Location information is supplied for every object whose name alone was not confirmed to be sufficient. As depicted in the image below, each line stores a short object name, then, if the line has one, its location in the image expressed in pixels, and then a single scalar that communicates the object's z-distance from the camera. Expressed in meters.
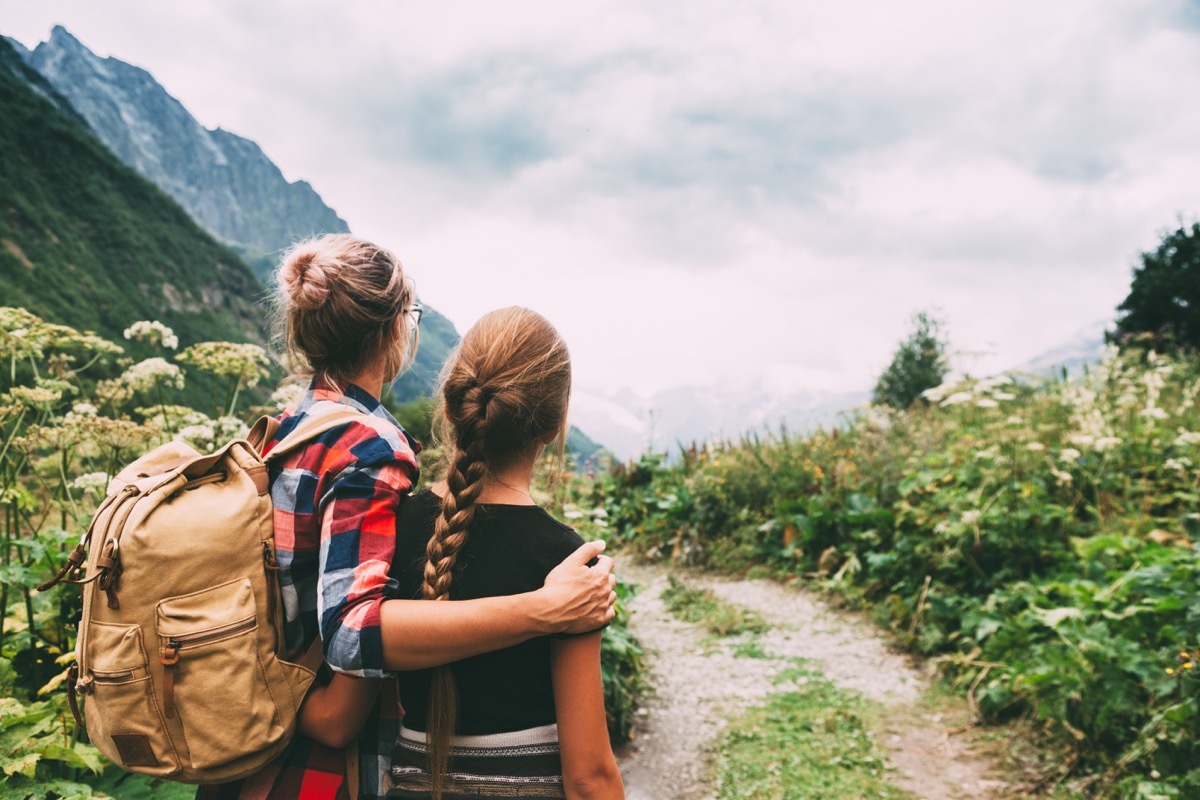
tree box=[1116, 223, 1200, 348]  29.48
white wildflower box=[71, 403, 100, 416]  2.57
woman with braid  1.31
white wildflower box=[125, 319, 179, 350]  3.07
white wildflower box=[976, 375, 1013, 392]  5.76
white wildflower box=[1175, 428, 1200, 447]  4.41
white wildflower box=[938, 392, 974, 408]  5.72
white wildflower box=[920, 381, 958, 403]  6.38
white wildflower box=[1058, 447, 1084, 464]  4.91
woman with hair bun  1.21
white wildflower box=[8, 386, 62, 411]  2.50
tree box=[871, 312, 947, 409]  18.88
